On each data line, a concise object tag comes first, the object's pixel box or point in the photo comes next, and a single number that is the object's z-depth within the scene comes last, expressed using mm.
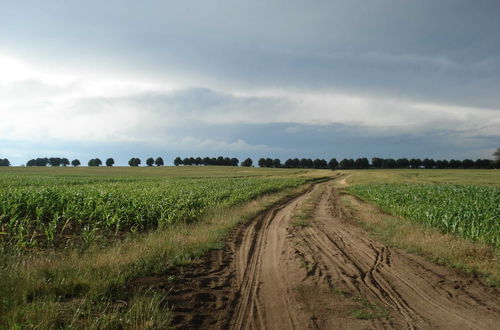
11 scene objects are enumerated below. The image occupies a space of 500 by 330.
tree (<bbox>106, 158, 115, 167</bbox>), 153850
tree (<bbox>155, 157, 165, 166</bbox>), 160375
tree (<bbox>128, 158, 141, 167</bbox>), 161125
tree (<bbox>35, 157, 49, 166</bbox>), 143738
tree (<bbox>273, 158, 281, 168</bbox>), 162975
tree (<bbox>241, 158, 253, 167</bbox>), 160038
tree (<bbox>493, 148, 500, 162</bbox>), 129500
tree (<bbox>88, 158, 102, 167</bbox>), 157250
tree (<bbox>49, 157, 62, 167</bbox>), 152388
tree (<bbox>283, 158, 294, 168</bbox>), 161375
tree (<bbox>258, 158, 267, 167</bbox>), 164875
